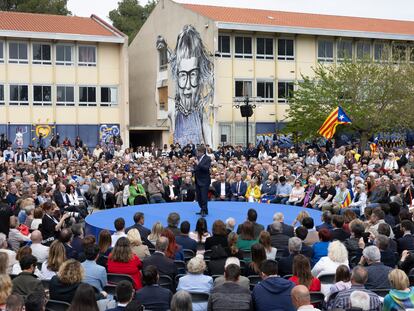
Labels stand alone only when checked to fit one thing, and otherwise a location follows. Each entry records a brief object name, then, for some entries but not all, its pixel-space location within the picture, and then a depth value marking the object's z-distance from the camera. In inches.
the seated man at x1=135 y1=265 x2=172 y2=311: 280.8
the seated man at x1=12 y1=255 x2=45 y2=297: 298.0
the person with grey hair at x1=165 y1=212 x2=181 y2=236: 455.8
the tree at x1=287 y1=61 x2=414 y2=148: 1425.9
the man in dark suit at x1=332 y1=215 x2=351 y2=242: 420.8
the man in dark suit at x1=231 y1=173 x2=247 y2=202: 838.4
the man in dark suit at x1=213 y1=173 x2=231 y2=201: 847.7
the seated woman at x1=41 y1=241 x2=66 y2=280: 338.3
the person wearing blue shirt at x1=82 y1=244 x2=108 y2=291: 321.4
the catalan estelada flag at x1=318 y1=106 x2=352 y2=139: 1086.4
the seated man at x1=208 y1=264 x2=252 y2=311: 273.4
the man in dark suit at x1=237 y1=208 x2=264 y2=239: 429.1
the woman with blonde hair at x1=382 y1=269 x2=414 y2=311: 269.6
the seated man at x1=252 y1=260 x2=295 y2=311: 276.7
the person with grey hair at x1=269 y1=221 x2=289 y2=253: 406.7
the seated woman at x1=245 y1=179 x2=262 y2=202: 827.4
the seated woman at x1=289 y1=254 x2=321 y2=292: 298.2
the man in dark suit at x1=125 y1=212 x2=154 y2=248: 417.1
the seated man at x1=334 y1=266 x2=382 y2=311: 271.2
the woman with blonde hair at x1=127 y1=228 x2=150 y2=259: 377.1
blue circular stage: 590.0
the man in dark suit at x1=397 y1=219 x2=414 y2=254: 395.5
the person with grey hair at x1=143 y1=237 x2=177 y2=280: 342.7
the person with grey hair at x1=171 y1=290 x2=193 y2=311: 244.1
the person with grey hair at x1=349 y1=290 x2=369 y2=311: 257.9
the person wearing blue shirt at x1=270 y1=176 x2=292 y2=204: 803.4
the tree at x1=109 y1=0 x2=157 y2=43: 2536.9
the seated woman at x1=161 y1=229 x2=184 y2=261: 375.9
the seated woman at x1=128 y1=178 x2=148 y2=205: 808.9
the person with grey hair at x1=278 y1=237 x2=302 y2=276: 346.0
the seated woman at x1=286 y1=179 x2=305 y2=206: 778.2
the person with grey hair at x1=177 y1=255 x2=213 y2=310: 309.1
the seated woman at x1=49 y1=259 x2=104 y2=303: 289.0
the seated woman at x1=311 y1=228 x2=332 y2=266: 378.3
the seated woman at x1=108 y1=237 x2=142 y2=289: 336.2
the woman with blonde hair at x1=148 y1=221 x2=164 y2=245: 415.2
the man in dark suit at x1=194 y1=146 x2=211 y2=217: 608.4
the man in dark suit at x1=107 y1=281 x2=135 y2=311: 254.7
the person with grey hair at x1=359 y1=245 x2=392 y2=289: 315.3
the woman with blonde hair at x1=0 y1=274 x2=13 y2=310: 261.4
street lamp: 1568.9
